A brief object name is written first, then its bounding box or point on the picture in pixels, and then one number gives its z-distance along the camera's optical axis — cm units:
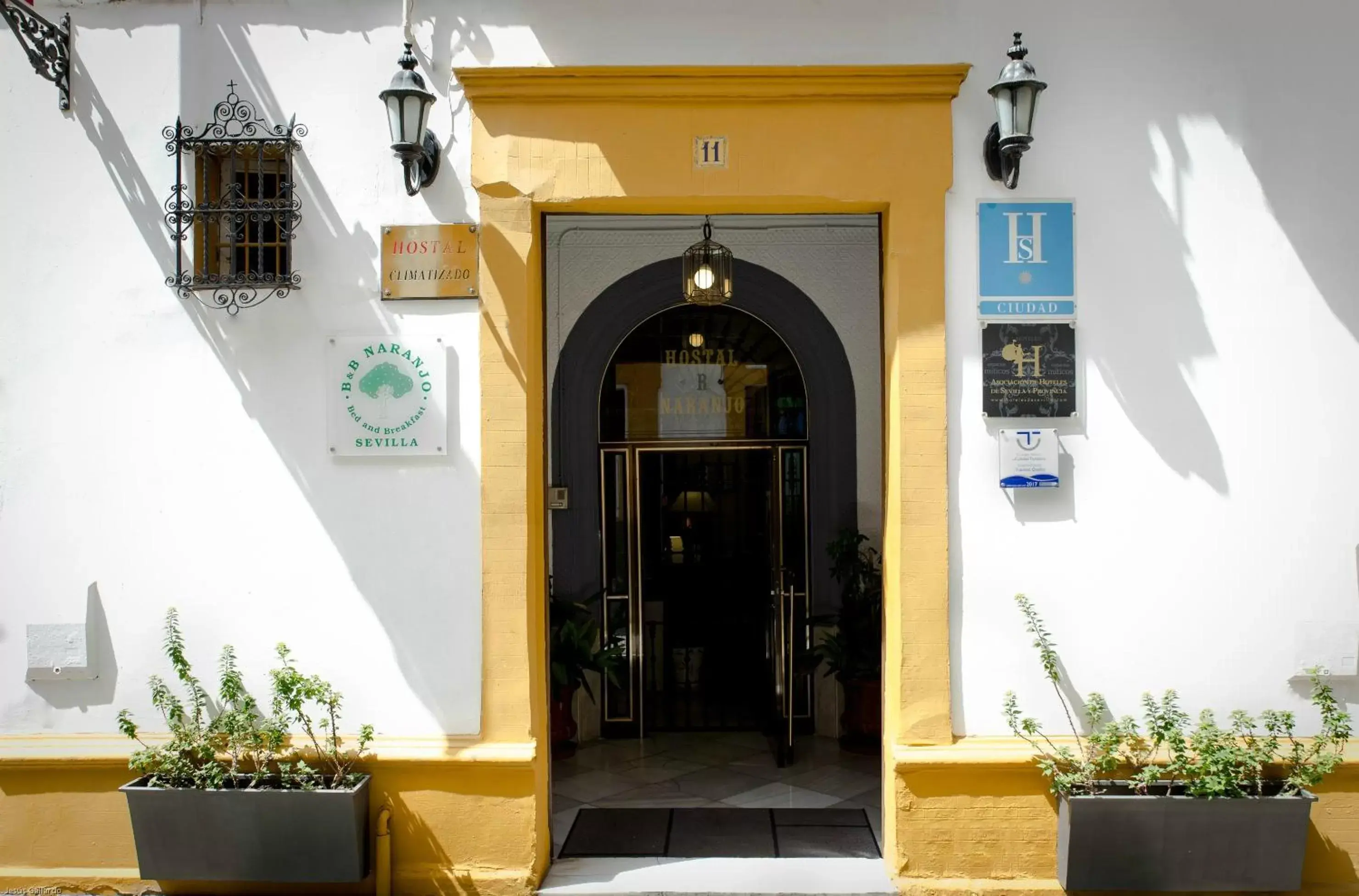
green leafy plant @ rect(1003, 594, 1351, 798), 408
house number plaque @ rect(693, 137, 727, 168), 438
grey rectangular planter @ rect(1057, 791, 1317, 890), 401
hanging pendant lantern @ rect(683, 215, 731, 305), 634
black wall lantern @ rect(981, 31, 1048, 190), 401
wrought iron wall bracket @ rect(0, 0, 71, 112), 428
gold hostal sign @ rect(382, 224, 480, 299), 438
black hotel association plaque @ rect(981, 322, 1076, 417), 434
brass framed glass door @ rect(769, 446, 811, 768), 670
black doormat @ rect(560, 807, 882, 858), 487
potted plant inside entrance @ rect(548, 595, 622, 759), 645
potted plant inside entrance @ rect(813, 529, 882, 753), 679
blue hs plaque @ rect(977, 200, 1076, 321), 435
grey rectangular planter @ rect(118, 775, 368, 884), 411
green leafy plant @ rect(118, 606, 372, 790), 421
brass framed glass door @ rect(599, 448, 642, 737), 725
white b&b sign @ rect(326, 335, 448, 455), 439
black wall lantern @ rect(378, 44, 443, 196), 405
